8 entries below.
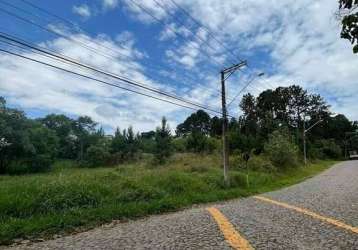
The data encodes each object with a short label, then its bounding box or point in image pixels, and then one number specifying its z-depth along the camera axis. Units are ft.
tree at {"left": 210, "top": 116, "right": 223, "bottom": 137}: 259.80
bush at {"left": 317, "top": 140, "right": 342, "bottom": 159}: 291.42
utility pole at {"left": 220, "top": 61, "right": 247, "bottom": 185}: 75.66
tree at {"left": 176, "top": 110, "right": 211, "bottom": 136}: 401.90
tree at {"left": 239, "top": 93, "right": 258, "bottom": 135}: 290.56
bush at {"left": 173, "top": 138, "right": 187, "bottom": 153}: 188.03
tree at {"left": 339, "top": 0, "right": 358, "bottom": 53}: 15.17
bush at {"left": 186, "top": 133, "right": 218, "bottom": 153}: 166.42
